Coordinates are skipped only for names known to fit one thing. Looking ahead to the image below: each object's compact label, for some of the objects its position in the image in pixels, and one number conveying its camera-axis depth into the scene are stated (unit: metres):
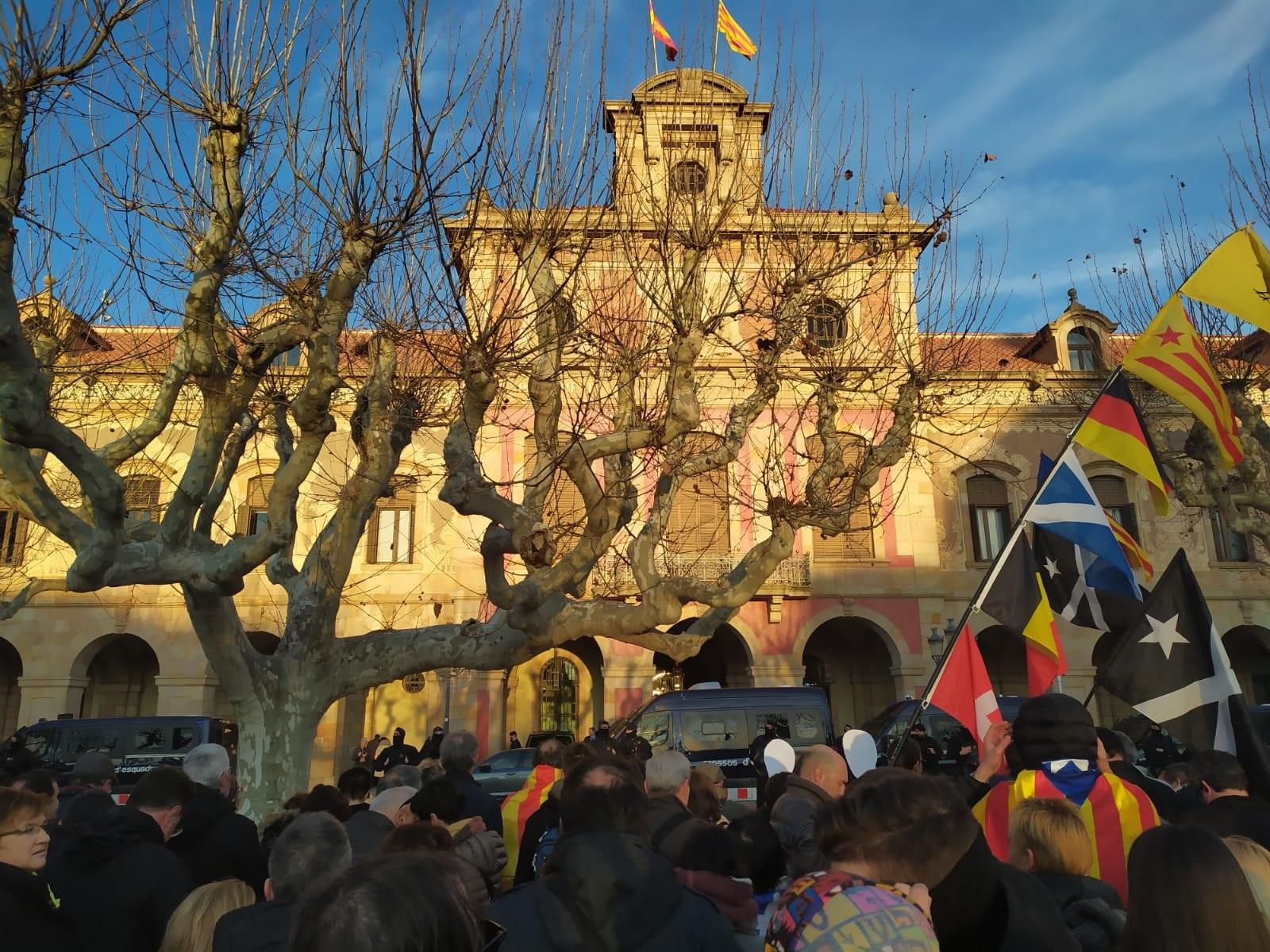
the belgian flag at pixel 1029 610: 5.47
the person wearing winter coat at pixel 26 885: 2.84
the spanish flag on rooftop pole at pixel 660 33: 14.79
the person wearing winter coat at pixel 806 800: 4.24
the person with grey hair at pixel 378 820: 4.48
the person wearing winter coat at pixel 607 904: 2.59
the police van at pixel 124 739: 14.48
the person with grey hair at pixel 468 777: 5.60
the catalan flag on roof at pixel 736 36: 14.97
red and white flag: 5.30
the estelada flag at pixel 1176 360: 6.88
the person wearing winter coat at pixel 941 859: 2.30
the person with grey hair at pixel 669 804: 3.96
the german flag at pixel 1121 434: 6.20
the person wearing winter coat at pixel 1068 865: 2.76
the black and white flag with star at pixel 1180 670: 4.64
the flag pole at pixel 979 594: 5.14
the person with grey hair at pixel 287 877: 2.70
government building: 21.59
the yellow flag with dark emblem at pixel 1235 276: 7.08
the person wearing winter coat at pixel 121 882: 3.44
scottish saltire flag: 5.70
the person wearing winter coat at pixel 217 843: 4.31
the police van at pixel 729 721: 13.99
